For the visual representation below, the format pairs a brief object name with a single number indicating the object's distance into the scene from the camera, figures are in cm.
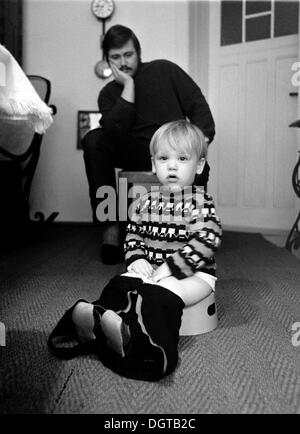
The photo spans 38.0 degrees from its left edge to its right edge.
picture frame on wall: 317
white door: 281
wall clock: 311
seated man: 186
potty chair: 98
